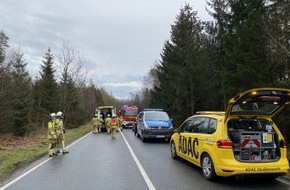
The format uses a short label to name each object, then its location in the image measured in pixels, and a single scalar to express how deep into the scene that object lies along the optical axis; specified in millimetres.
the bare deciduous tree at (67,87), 27788
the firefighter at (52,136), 9817
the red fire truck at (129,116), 28628
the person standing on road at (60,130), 10148
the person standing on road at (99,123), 22407
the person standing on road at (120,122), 26277
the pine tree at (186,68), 21240
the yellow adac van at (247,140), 5646
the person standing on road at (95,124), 21811
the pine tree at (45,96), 26970
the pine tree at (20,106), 16725
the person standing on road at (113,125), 16306
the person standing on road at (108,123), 20004
